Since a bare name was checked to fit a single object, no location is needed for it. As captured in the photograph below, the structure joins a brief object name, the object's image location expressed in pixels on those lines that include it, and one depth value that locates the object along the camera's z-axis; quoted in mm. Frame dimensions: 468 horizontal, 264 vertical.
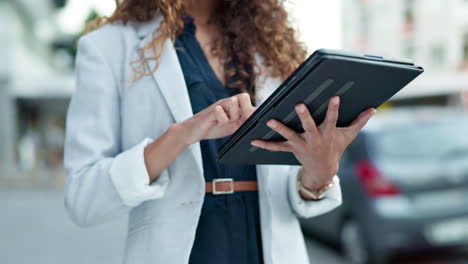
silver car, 4527
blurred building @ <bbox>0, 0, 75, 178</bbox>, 20234
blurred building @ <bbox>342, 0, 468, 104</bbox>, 24250
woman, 1273
